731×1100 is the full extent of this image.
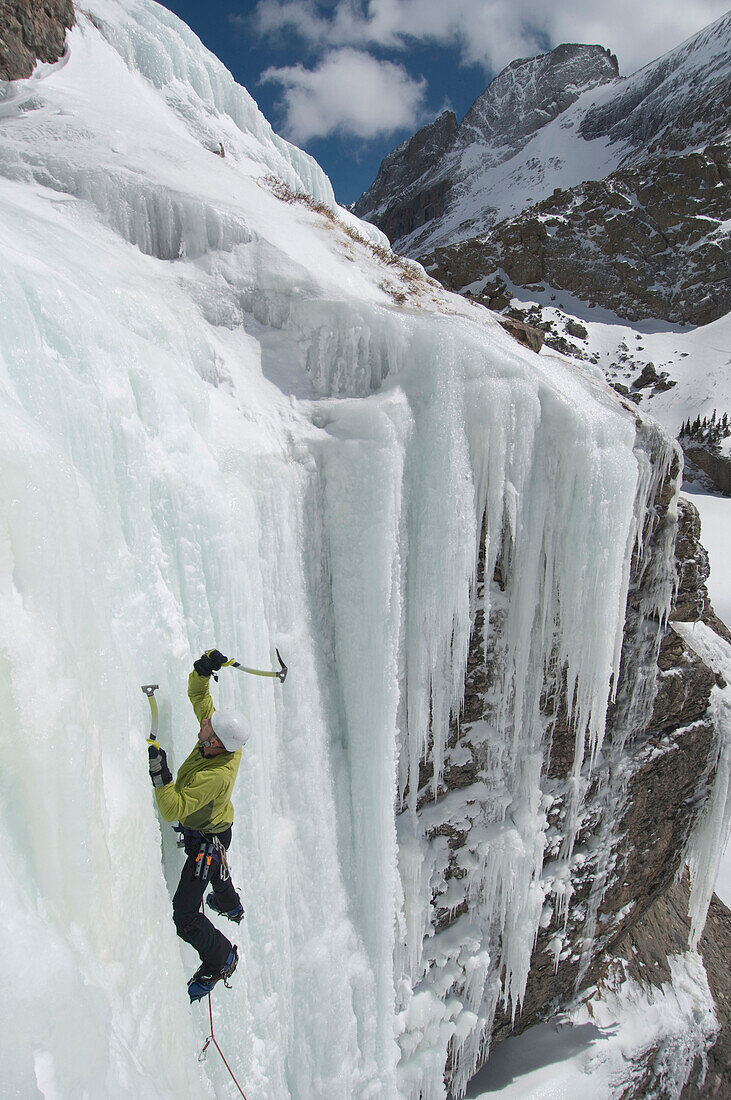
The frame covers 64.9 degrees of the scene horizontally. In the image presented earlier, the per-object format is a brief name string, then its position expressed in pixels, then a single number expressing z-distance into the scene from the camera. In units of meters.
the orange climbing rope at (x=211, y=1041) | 2.81
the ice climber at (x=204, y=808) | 2.56
